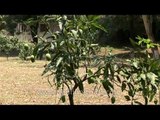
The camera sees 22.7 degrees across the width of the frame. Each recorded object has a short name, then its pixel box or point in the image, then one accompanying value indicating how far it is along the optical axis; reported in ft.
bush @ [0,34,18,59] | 64.39
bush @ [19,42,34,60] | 59.04
